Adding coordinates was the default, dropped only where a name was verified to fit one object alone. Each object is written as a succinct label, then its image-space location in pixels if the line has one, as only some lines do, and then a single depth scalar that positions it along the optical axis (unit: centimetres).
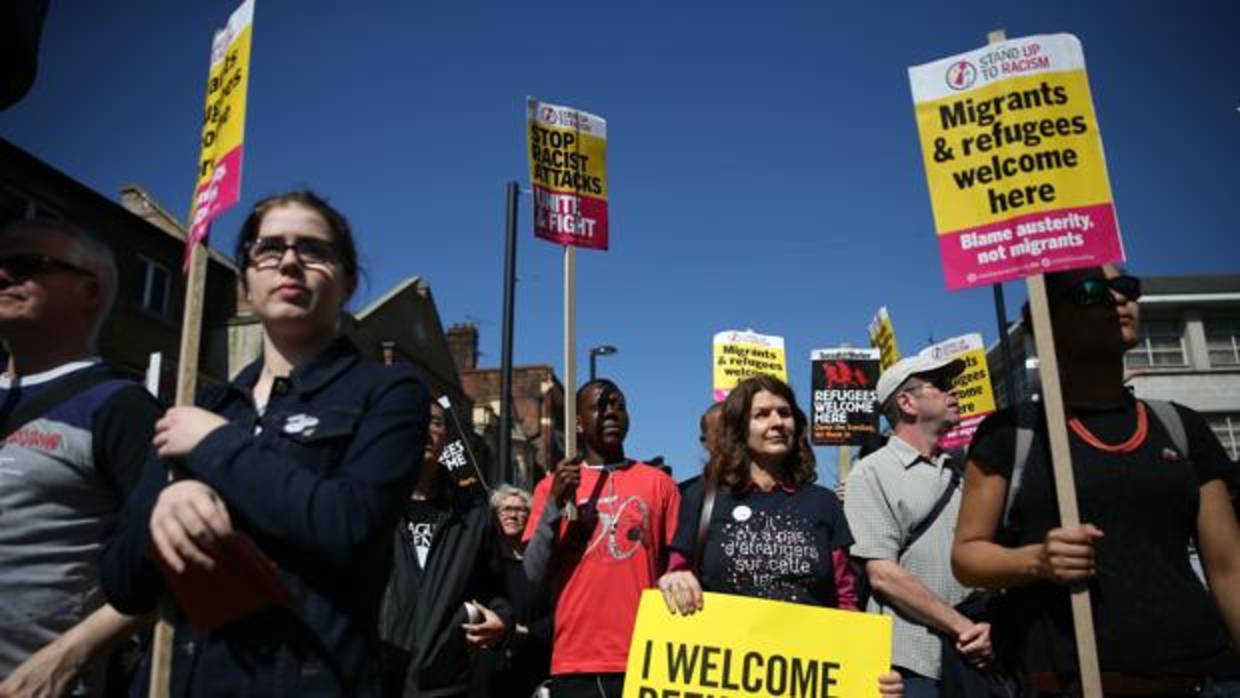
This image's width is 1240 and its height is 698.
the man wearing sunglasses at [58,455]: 224
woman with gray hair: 442
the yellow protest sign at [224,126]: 240
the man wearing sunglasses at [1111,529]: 225
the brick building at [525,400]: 4041
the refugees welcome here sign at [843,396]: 848
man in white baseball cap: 353
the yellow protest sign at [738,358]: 895
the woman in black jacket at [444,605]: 382
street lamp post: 1769
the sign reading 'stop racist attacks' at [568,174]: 600
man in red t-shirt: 429
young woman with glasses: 164
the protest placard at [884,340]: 877
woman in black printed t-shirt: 360
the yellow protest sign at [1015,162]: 285
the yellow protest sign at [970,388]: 813
